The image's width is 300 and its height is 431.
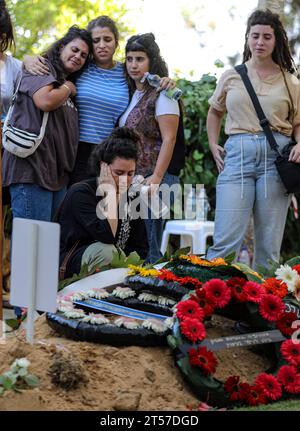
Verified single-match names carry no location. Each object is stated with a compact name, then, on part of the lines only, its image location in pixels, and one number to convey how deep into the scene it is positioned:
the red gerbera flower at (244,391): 5.88
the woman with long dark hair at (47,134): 8.73
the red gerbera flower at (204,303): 6.31
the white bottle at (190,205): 14.36
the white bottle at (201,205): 14.22
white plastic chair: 13.55
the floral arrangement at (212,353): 5.88
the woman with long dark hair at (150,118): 9.28
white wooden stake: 5.87
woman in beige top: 8.98
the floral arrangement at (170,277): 6.99
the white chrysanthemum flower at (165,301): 6.88
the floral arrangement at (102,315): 6.35
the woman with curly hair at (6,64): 8.63
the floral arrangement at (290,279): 7.13
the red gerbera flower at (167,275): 7.04
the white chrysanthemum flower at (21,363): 5.56
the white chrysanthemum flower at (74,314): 6.55
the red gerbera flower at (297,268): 7.42
